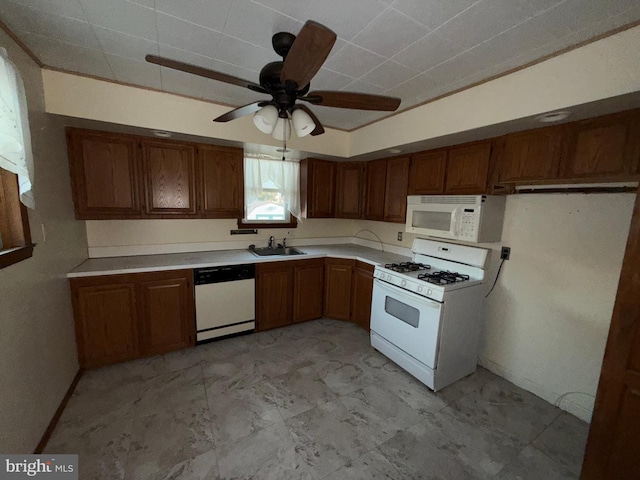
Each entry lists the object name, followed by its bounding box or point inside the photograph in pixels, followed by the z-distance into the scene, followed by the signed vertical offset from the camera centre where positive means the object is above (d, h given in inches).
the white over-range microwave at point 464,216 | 86.5 -1.4
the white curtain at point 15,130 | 49.9 +13.9
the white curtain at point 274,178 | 127.0 +14.2
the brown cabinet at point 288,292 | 117.3 -40.9
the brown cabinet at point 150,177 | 91.2 +9.7
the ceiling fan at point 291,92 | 41.3 +24.0
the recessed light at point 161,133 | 92.0 +25.4
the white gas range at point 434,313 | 84.0 -35.9
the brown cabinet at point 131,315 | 88.0 -41.6
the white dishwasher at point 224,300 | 104.9 -40.6
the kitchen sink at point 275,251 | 129.3 -23.1
